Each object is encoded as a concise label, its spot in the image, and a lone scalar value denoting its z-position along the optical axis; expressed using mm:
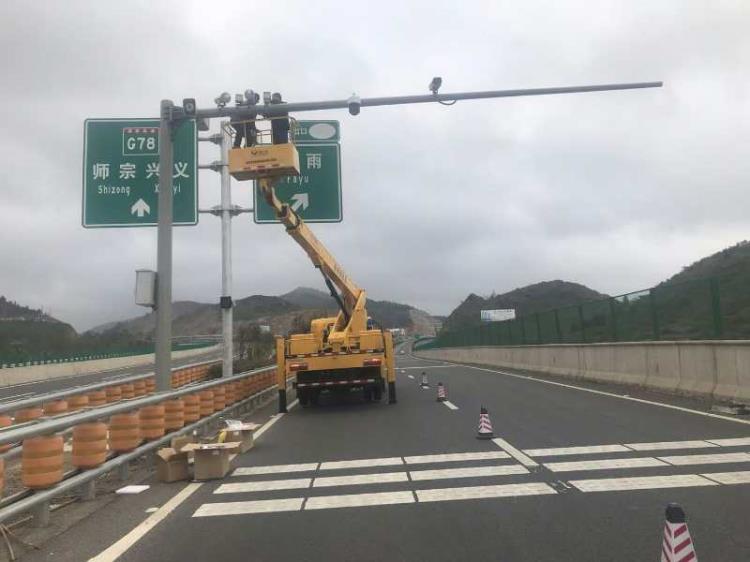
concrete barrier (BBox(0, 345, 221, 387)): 41800
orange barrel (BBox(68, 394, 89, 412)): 14616
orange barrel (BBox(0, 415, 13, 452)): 9644
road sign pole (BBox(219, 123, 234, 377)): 19078
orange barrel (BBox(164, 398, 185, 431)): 10398
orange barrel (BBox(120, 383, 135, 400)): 20703
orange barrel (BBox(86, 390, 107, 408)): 16312
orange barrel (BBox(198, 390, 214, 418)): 12539
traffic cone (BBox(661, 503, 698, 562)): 3866
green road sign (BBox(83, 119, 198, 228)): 14125
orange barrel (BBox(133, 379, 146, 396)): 21142
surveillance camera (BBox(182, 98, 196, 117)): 12695
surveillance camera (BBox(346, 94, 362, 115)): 12047
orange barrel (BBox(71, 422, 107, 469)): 7473
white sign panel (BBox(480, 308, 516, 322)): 116625
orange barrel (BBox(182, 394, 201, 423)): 11469
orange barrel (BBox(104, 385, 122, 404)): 18594
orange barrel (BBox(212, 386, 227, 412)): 13555
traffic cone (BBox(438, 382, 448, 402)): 17609
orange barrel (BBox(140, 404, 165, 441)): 9469
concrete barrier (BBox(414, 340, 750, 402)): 13547
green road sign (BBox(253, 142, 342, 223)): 18062
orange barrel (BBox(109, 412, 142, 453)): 8453
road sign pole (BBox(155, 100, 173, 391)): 12172
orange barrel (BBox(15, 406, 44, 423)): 11531
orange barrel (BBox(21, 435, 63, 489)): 6367
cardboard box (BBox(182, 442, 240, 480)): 8523
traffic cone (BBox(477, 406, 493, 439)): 10727
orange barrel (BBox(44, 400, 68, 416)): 12617
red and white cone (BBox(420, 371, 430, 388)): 22750
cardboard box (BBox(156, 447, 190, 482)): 8539
